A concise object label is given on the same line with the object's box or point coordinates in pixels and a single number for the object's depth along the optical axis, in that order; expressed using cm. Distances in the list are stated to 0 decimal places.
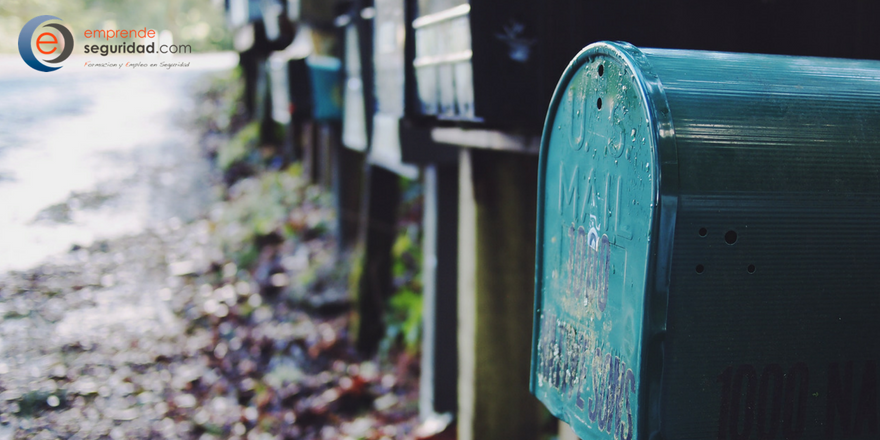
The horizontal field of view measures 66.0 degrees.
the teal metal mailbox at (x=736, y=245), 122
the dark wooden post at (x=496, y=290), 299
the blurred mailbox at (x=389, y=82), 338
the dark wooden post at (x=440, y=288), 379
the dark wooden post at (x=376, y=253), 560
